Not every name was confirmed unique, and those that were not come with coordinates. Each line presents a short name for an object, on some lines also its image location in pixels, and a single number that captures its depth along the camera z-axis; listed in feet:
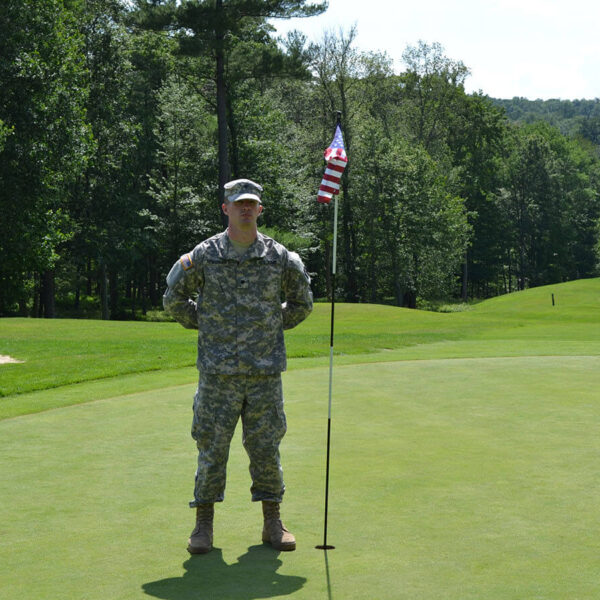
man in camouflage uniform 15.96
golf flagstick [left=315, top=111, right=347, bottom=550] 19.17
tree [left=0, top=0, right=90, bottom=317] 97.09
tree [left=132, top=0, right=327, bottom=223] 111.86
